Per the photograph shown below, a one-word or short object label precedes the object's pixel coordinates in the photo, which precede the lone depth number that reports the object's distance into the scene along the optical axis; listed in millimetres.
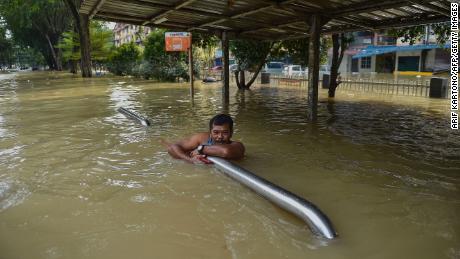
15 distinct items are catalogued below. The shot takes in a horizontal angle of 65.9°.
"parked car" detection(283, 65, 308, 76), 32525
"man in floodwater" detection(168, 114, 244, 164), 5266
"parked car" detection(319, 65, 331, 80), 31641
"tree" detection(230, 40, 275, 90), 19562
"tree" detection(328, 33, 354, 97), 14742
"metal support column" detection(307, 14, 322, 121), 9211
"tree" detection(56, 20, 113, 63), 44062
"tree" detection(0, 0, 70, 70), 41938
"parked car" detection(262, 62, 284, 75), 40750
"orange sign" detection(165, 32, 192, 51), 11781
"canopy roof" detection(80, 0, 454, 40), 8055
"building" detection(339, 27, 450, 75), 33969
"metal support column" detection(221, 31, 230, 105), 13939
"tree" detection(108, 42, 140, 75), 38688
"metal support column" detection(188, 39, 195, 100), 12289
